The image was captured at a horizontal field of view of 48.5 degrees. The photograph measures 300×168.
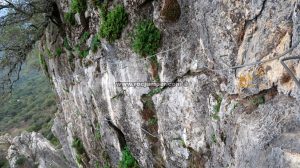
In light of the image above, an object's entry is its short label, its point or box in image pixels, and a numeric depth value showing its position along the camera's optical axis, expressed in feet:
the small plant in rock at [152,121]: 33.86
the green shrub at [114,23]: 32.30
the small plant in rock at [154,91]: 31.68
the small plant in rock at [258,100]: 21.34
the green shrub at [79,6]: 38.40
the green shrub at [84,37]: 39.82
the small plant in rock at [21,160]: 95.20
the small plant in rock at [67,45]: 45.68
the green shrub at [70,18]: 41.80
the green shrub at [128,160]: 41.65
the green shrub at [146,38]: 29.88
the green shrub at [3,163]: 132.05
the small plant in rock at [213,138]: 26.28
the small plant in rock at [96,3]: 35.58
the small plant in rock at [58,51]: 48.65
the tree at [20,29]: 41.98
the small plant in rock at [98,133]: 46.82
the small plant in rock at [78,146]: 57.47
